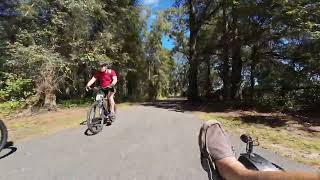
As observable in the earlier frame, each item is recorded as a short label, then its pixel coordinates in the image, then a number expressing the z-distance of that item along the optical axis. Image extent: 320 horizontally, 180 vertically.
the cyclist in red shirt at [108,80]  3.75
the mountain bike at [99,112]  3.51
